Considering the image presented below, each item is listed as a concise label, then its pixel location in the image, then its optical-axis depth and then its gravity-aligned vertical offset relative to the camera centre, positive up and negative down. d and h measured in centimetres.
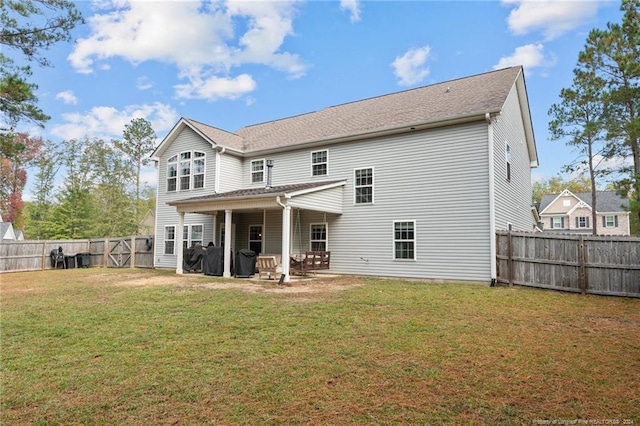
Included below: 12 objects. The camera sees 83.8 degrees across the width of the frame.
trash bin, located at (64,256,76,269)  1825 -135
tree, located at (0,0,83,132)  945 +543
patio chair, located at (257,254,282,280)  1200 -108
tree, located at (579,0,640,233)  1040 +578
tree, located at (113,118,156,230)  3219 +847
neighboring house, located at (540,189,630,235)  3656 +208
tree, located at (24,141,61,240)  3362 +465
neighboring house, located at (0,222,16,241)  2837 +34
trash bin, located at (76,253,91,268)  1861 -132
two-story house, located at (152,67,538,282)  1127 +202
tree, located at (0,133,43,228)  3281 +513
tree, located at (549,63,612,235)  1695 +640
